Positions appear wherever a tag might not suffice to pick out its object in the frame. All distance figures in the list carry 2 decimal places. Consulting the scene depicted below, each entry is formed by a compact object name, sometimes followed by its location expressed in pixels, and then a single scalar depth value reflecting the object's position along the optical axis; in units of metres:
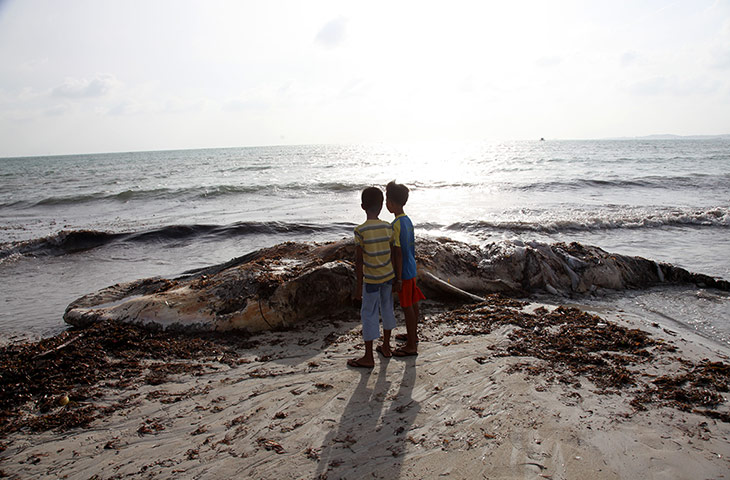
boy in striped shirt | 3.84
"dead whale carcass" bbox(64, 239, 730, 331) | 4.94
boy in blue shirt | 3.92
